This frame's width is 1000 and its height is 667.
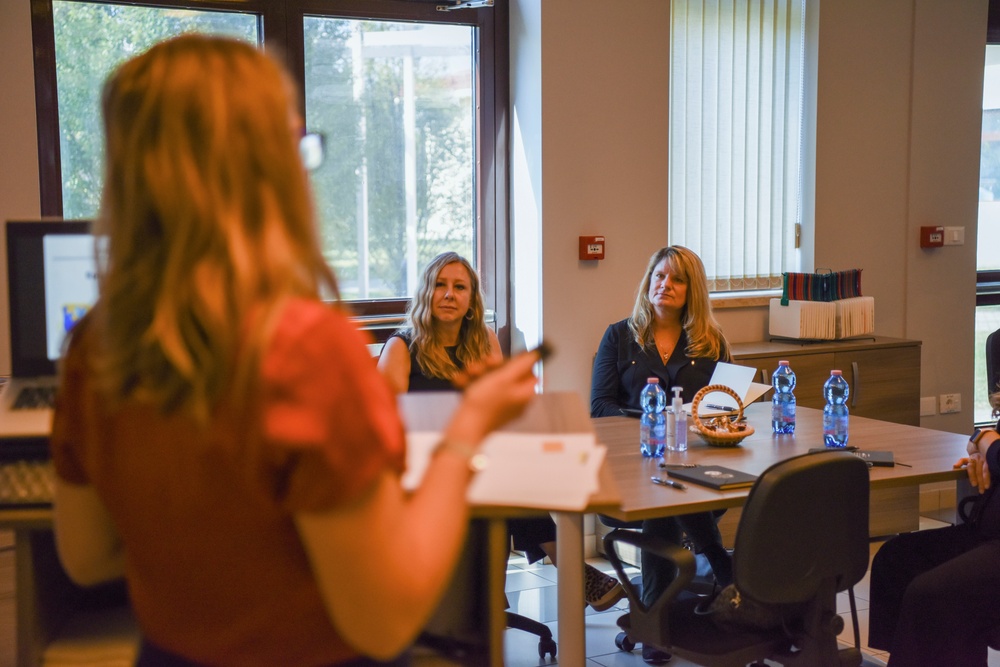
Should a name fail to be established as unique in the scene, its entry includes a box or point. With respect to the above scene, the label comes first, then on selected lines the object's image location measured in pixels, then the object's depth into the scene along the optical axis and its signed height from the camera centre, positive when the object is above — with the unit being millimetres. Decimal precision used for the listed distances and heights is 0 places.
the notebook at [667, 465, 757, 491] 2631 -619
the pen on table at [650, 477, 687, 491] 2652 -631
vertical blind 4934 +531
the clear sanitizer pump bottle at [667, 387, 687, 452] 3098 -559
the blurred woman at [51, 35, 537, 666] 933 -146
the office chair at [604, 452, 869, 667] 2406 -784
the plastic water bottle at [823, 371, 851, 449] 3160 -546
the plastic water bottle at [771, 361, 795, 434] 3311 -517
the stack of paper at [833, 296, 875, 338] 4914 -365
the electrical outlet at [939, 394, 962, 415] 5699 -910
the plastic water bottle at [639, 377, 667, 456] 3008 -532
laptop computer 2152 -84
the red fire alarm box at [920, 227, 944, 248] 5543 +22
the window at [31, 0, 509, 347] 4012 +565
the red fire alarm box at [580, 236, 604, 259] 4613 -17
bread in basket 3107 -578
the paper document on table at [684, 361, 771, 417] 3285 -481
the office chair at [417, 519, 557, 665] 2023 -747
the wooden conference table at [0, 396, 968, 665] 1919 -634
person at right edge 2729 -966
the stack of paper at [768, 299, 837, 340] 4867 -369
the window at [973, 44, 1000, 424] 6039 +117
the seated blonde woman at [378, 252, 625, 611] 3645 -357
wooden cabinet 4652 -597
